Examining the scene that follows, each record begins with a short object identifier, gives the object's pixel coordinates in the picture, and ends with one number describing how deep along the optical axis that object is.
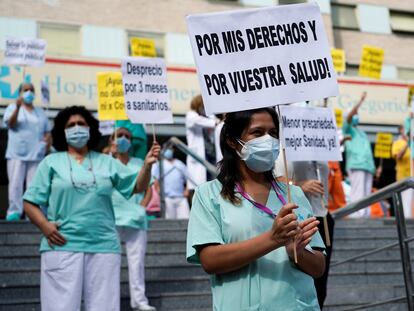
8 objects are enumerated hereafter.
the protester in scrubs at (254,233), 3.05
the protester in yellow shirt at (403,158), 11.98
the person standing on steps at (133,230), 6.68
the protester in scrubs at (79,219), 5.23
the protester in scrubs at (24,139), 9.80
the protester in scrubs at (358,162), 11.54
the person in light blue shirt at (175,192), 11.64
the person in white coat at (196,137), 9.40
